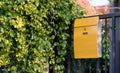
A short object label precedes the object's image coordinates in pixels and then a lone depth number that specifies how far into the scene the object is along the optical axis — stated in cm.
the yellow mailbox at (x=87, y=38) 382
